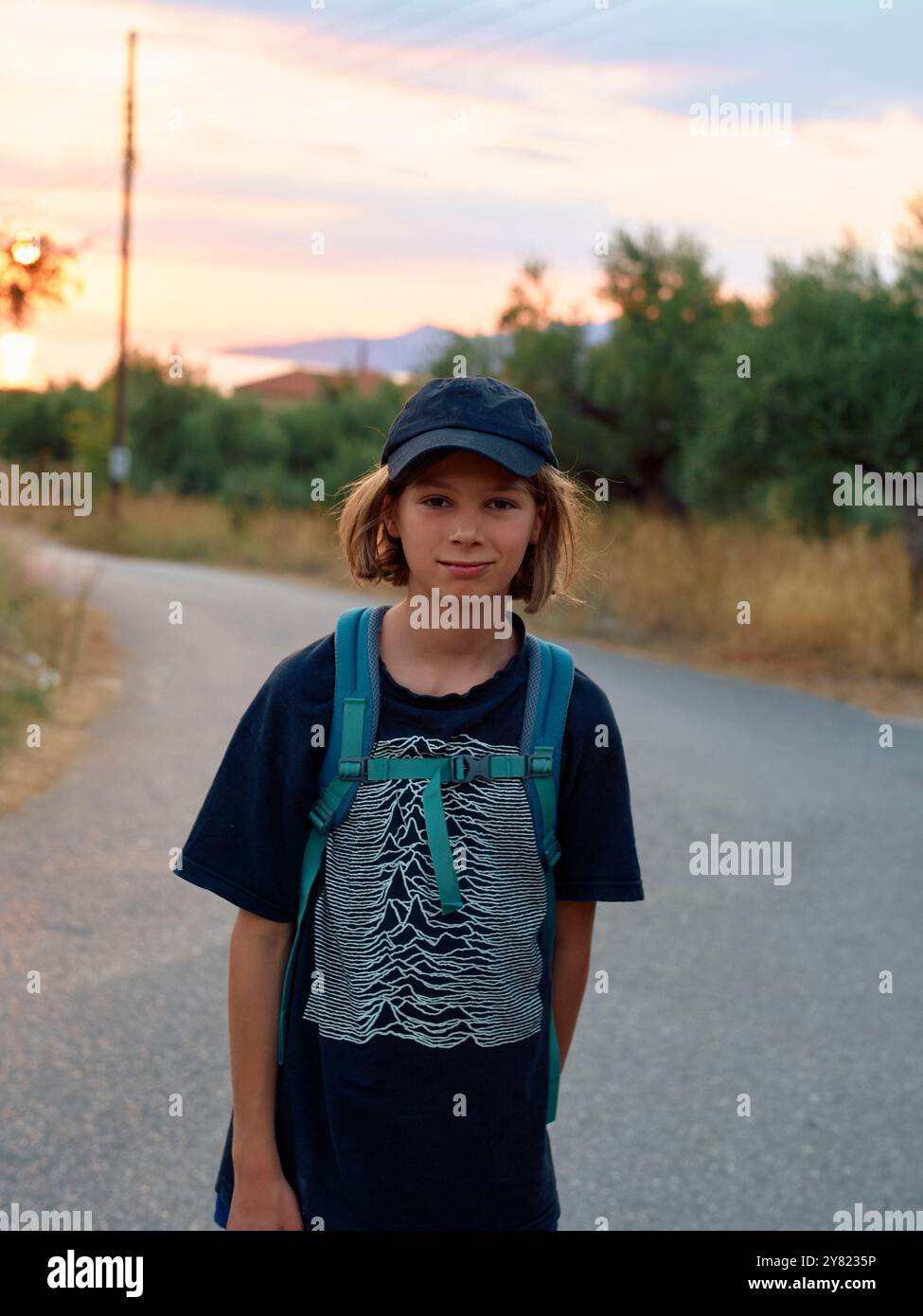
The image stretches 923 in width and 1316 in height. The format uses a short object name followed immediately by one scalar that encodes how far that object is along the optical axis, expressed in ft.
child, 6.66
